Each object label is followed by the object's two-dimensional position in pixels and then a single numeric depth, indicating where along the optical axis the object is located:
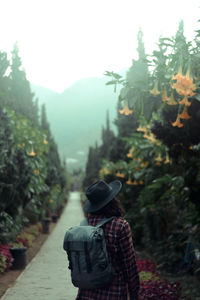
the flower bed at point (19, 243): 8.90
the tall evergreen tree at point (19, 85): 30.14
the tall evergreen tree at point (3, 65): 15.67
